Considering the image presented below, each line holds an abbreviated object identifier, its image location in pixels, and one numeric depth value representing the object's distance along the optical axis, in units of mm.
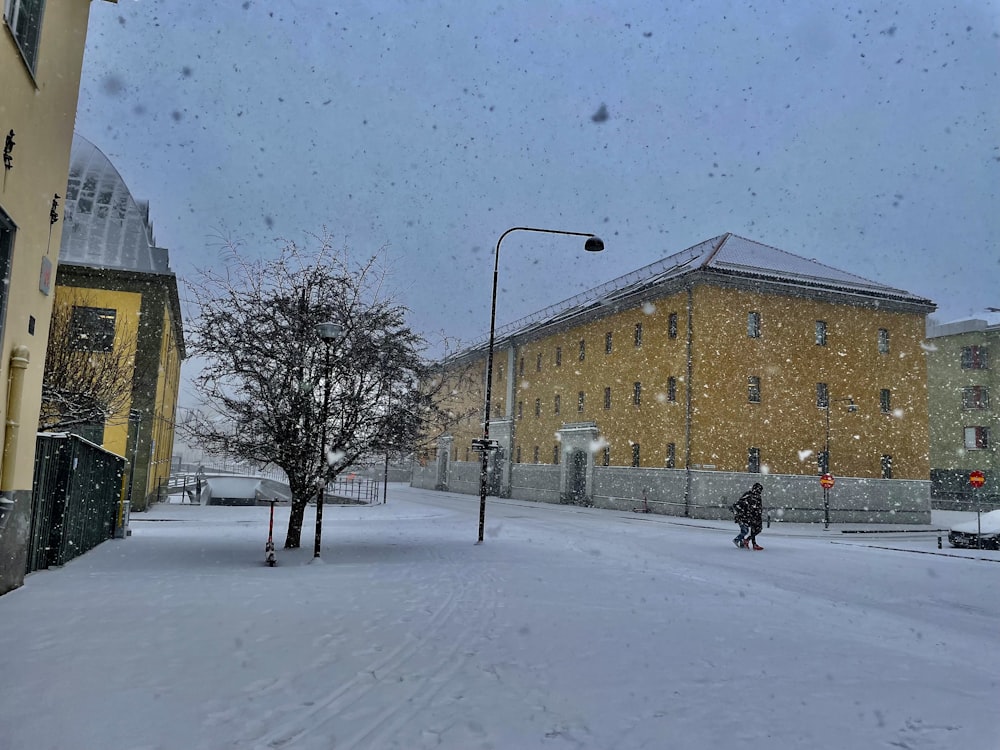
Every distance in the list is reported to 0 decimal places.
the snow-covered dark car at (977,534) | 21172
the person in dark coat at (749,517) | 18438
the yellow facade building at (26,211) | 7758
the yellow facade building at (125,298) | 25203
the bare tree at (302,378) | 13617
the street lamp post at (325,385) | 12562
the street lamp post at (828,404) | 31475
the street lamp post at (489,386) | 17984
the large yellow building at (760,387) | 32531
